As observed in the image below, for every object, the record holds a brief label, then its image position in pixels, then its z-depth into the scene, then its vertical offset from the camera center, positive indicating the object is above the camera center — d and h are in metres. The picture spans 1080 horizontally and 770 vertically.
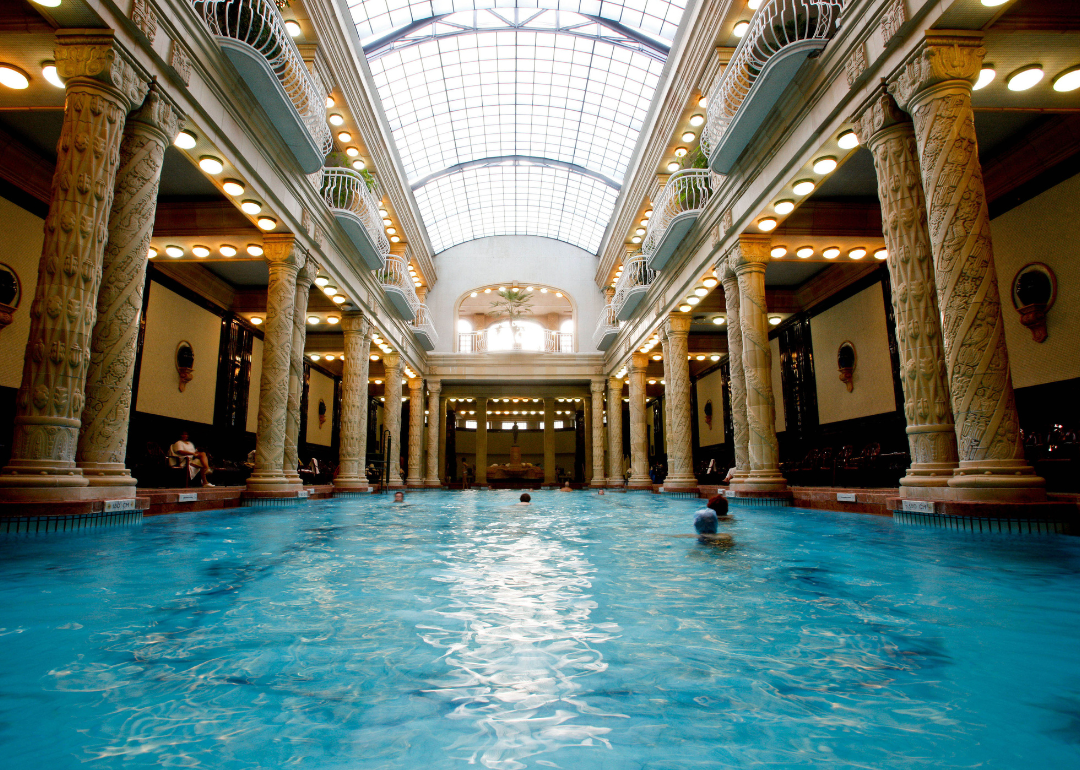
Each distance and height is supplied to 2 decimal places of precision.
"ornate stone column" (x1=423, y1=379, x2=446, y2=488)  25.03 +1.29
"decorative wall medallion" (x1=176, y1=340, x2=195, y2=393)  13.45 +2.43
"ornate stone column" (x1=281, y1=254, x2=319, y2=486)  10.88 +1.49
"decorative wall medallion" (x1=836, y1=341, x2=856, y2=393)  13.50 +2.27
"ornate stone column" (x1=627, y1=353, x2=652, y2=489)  19.25 +0.60
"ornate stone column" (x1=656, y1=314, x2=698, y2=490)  14.52 +1.42
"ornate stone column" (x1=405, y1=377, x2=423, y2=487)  22.75 +1.28
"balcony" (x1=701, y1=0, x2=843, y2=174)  7.50 +5.77
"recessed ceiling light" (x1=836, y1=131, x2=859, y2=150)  7.58 +4.26
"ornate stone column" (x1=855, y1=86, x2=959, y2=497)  5.82 +1.61
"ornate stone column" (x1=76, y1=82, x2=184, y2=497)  5.79 +1.72
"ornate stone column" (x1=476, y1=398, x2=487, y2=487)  28.61 +1.02
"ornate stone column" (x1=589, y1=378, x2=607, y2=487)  24.86 +1.37
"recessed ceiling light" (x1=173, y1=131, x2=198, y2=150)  7.59 +4.33
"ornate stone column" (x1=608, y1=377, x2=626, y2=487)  23.12 +0.89
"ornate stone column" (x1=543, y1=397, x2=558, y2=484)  28.73 +1.10
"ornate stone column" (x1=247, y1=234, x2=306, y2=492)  10.12 +1.76
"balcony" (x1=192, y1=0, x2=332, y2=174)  7.58 +6.02
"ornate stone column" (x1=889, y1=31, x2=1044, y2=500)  5.17 +1.72
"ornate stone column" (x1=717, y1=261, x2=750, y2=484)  10.81 +1.66
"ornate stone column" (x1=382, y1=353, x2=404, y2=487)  18.50 +1.97
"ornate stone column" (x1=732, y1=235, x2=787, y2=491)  10.05 +1.66
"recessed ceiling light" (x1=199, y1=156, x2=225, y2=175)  8.26 +4.36
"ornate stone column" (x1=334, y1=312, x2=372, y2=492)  14.59 +1.42
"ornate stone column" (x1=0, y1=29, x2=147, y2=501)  5.11 +1.79
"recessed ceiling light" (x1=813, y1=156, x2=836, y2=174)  8.23 +4.25
